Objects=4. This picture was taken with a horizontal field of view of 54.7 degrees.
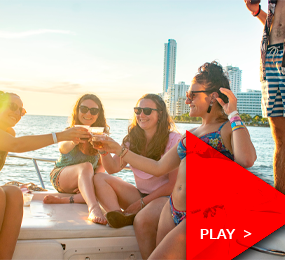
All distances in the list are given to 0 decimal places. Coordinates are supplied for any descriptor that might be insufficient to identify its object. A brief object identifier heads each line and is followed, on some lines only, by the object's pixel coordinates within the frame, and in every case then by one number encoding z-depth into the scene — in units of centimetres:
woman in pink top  260
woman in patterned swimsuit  158
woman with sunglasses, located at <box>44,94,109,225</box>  287
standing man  232
